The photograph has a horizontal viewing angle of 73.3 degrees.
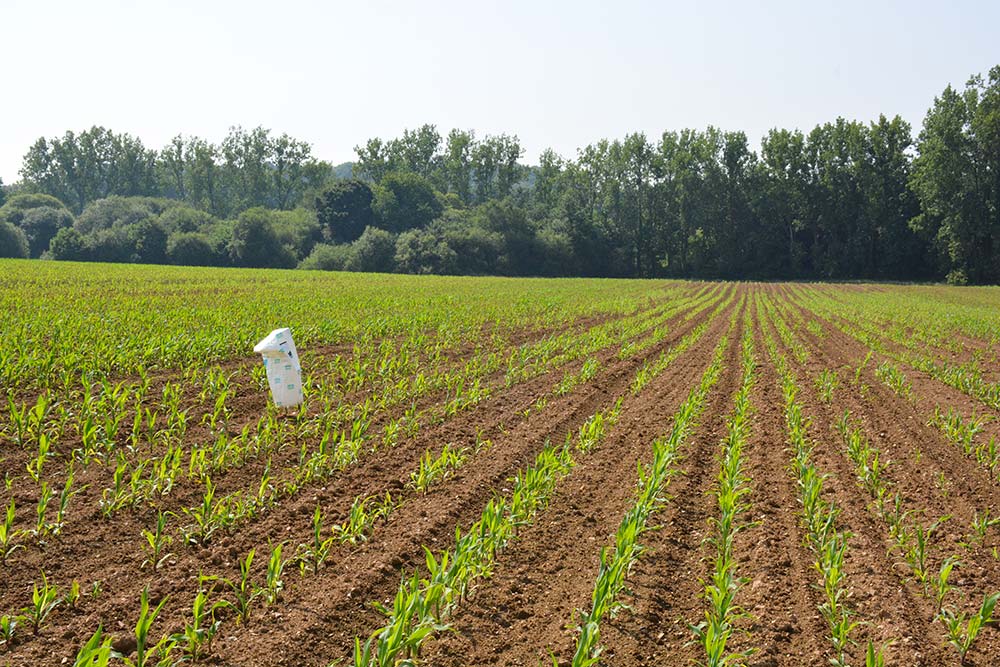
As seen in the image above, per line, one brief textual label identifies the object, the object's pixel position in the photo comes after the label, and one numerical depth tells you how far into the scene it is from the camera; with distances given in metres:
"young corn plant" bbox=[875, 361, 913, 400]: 10.86
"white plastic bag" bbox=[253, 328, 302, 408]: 8.20
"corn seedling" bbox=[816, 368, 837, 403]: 10.32
